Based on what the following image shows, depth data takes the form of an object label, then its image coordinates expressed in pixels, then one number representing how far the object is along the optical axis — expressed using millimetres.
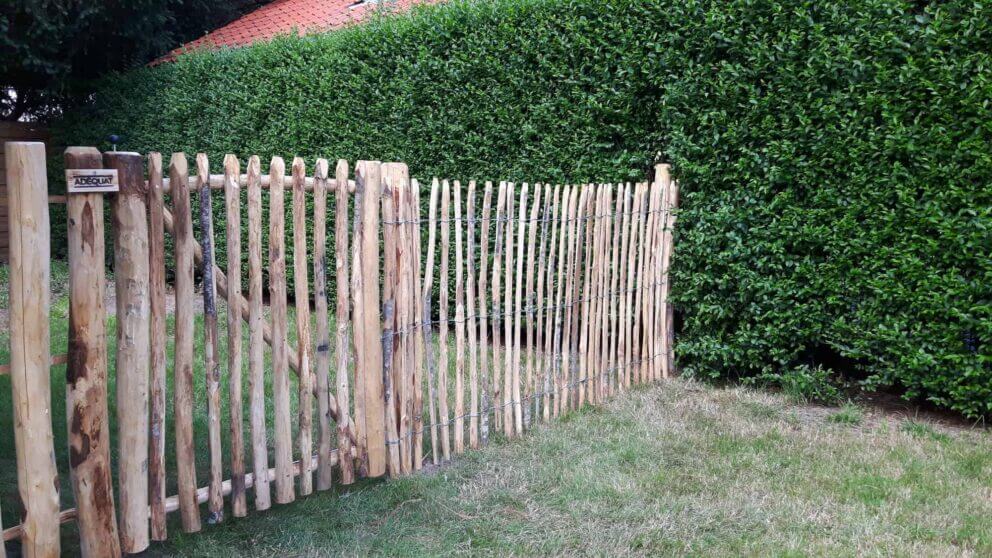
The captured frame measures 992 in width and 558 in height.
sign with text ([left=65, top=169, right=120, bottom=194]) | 2635
